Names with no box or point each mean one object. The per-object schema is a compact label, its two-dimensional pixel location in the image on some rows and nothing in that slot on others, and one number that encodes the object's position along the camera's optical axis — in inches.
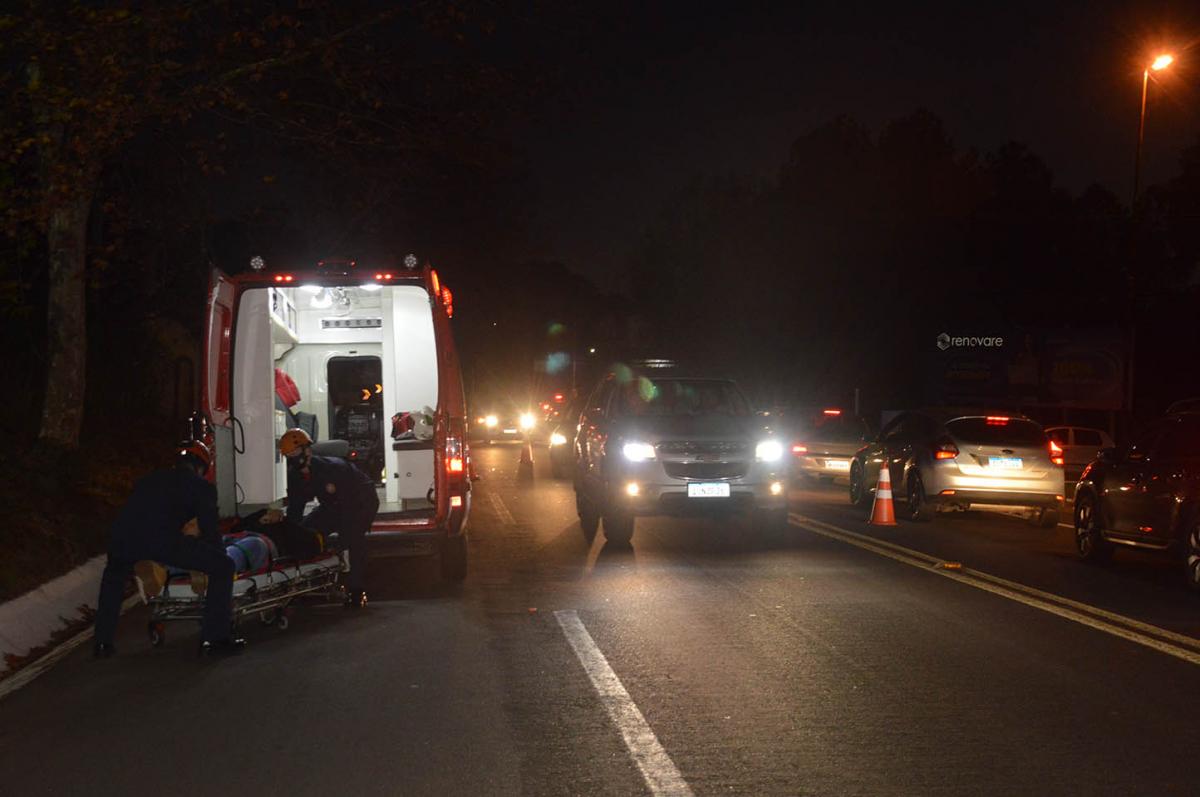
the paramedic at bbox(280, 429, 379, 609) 422.0
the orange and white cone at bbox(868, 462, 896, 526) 703.1
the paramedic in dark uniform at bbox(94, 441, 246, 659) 347.9
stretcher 360.5
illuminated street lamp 1196.9
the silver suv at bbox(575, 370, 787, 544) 588.7
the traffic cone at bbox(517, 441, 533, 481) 1186.6
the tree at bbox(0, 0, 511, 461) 510.3
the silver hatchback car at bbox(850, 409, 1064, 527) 685.9
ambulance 446.6
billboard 1422.2
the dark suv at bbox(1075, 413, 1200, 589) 470.0
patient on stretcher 355.6
